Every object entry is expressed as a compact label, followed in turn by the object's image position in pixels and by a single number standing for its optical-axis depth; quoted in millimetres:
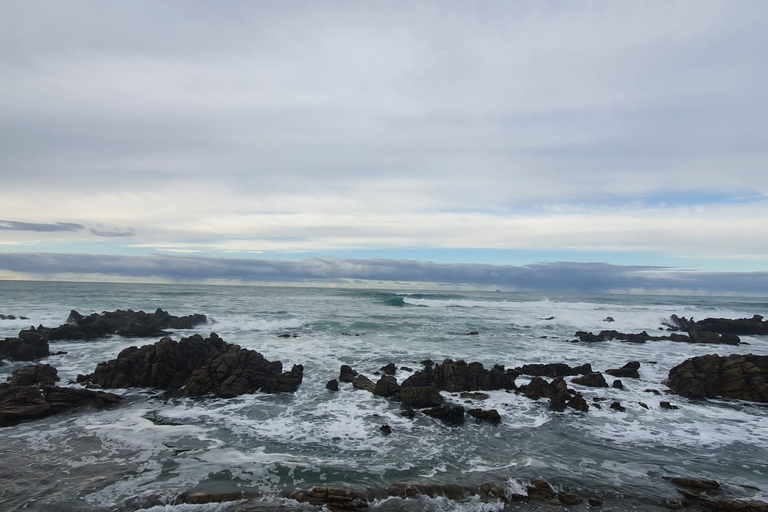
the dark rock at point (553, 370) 20844
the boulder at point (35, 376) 16719
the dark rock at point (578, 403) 15586
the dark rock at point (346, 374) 19547
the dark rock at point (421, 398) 15953
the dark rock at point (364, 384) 18234
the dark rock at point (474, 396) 16945
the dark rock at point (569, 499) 9062
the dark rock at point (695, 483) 9797
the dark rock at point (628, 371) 20969
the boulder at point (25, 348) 21562
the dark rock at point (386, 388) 17400
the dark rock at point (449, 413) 14570
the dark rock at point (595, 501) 9000
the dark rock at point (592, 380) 18969
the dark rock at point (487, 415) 14469
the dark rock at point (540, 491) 9273
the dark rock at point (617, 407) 15670
